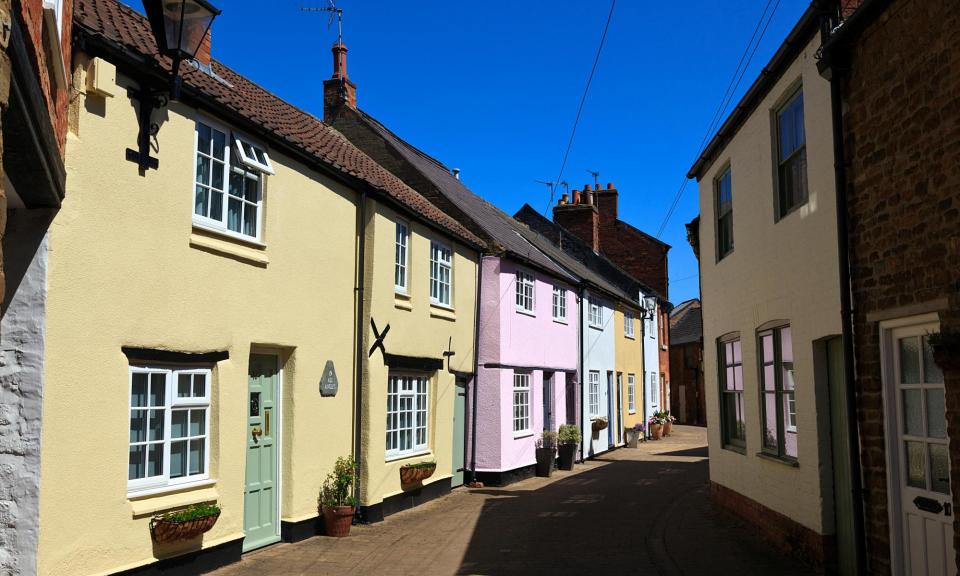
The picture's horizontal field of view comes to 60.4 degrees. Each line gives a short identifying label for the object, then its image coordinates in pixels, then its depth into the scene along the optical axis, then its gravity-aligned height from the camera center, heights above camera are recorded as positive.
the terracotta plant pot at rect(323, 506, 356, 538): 11.47 -1.86
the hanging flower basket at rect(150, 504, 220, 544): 8.19 -1.37
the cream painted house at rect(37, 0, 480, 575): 7.46 +0.79
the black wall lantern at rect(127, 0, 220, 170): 7.82 +3.35
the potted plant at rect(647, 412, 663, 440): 34.25 -1.83
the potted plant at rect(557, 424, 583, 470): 21.97 -1.55
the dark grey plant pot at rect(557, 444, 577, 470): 21.98 -1.87
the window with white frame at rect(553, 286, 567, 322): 22.98 +2.27
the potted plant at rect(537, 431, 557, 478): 20.55 -1.86
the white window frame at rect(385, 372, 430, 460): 13.99 -0.44
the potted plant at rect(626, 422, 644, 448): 30.31 -1.89
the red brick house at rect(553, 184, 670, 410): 39.75 +6.47
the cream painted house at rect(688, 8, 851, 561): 8.69 +0.98
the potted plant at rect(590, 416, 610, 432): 25.80 -1.23
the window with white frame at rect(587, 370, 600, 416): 25.70 -0.30
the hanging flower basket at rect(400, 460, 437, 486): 14.13 -1.50
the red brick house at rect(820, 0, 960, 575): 6.32 +1.02
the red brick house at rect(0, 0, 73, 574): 6.26 +0.58
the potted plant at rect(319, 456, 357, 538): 11.50 -1.60
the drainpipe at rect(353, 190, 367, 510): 12.68 +0.68
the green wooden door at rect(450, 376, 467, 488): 17.45 -0.93
